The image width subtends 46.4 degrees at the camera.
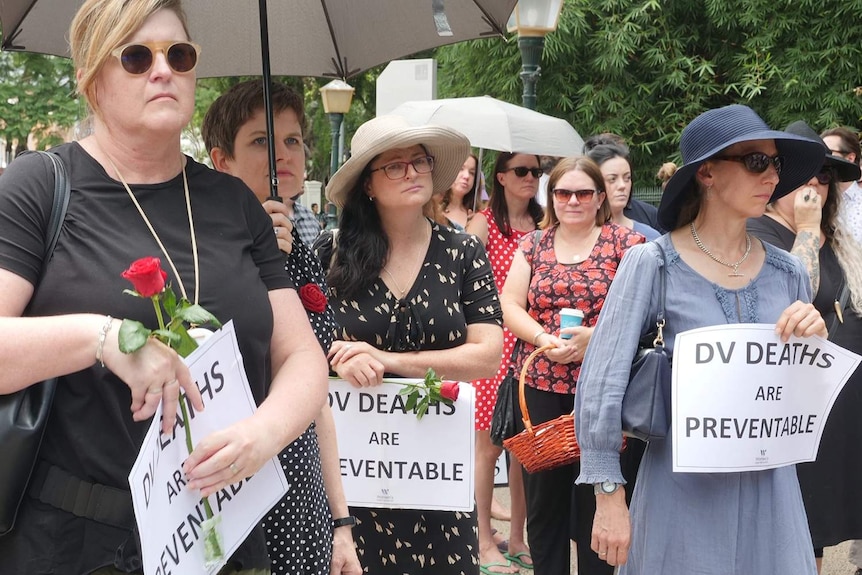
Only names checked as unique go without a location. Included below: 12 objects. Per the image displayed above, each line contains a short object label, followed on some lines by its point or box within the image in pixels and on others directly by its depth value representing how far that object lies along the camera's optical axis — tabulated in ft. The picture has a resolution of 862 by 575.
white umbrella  23.84
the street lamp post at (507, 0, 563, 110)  27.94
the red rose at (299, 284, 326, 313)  9.89
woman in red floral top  16.02
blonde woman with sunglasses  6.14
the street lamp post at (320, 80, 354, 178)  64.03
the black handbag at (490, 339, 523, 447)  16.94
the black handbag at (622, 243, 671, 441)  10.21
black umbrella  11.74
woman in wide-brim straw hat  12.80
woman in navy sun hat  10.19
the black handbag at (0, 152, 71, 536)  6.30
